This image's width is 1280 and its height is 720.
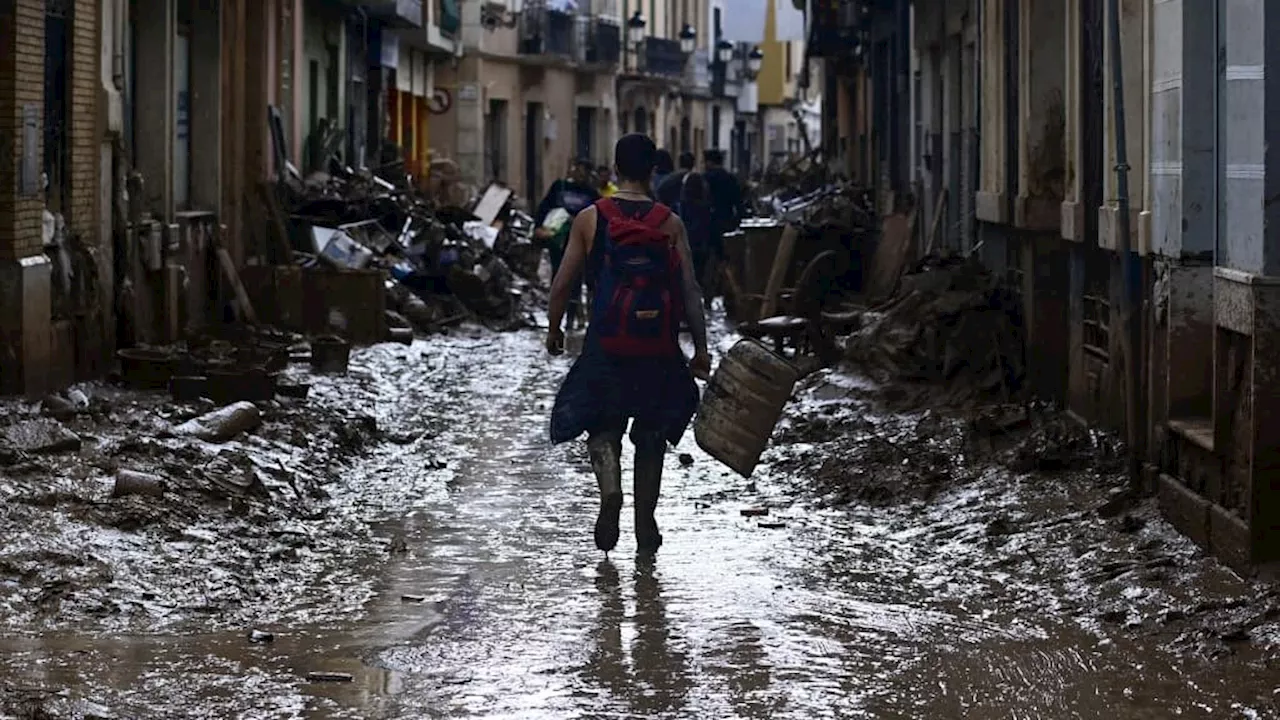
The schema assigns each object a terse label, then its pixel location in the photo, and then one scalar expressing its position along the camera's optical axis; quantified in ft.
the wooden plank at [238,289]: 62.08
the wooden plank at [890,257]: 60.49
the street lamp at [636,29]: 195.83
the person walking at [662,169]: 64.60
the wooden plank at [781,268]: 64.54
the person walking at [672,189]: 76.59
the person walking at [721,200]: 77.41
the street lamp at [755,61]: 252.62
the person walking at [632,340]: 30.22
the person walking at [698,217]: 76.02
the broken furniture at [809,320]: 53.21
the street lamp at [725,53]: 232.53
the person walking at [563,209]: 73.87
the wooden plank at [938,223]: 62.54
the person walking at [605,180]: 91.66
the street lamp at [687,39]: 216.54
